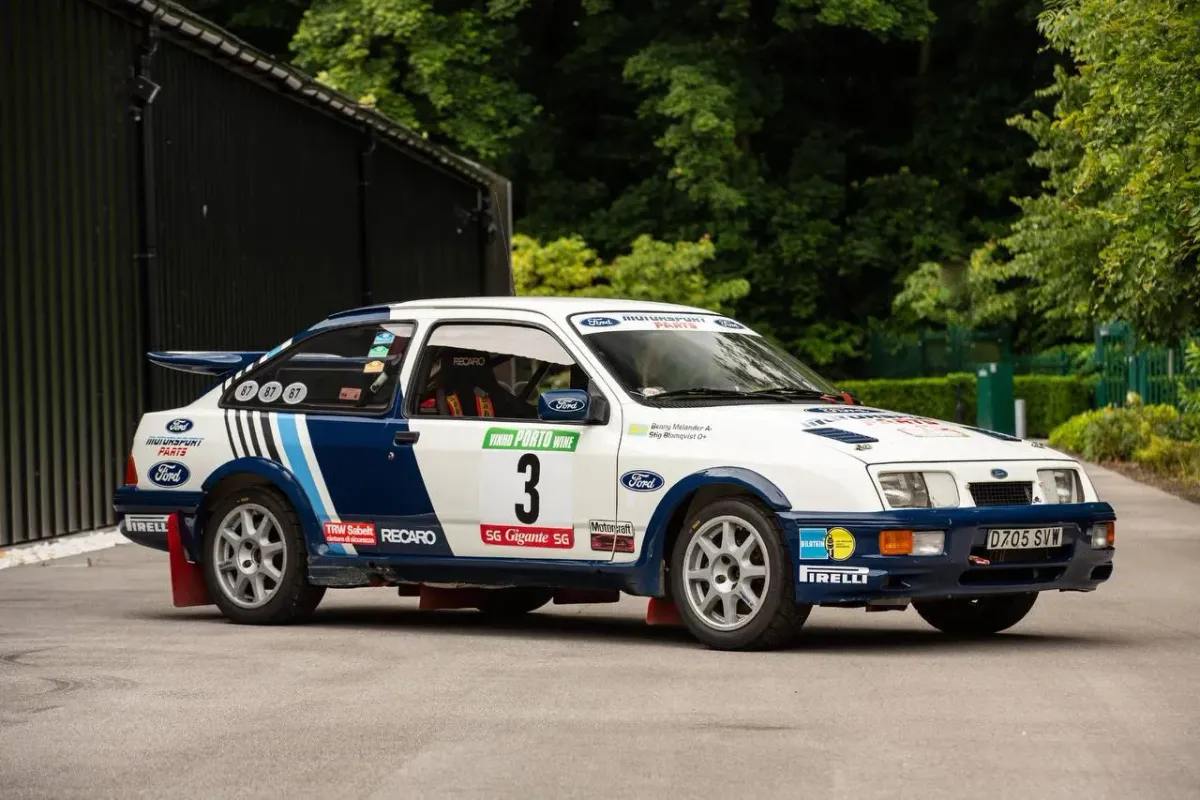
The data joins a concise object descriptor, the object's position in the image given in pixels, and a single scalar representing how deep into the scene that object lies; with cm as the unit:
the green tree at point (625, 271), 4791
